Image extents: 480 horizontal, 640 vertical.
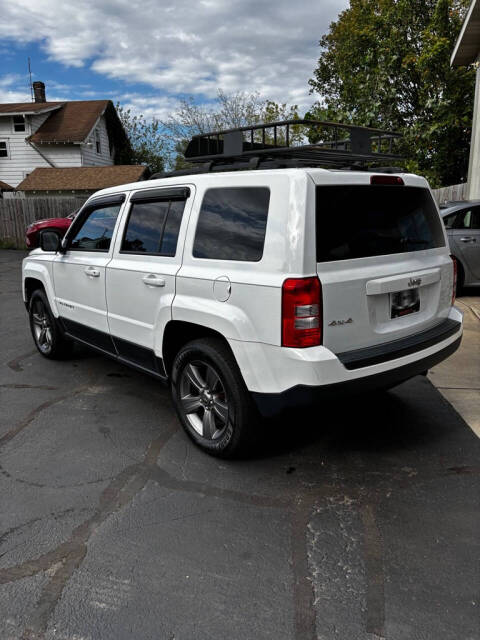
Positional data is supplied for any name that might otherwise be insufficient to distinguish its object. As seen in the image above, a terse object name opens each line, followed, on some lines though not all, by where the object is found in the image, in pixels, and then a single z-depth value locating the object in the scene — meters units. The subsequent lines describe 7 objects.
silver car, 8.83
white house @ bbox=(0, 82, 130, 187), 27.47
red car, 16.45
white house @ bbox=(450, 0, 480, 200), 12.96
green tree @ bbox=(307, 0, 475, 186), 20.19
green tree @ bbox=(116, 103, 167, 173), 36.41
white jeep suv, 2.86
